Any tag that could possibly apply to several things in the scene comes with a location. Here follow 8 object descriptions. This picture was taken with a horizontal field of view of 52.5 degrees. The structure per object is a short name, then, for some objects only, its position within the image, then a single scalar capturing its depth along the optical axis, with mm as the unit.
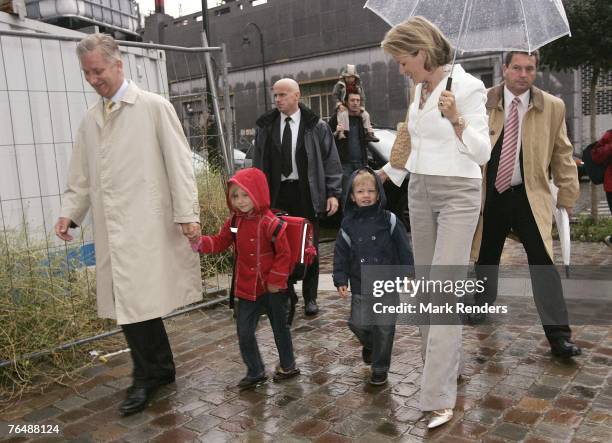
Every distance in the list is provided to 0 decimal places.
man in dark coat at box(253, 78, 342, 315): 5180
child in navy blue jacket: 3736
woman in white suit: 3059
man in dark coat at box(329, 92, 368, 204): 6062
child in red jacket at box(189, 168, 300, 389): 3619
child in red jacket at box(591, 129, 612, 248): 6367
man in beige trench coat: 3479
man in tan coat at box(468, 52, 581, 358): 4078
